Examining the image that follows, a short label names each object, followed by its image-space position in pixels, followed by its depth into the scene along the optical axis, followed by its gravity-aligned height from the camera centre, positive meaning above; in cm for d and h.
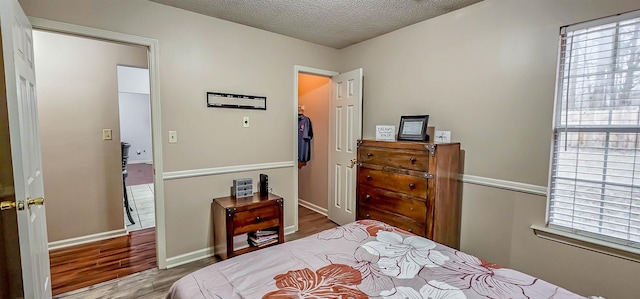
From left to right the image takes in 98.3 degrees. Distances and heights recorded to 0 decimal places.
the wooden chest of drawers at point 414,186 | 218 -45
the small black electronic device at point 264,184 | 289 -53
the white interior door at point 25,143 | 118 -6
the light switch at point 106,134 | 305 -1
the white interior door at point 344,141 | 322 -9
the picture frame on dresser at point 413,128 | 253 +6
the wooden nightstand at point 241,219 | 248 -80
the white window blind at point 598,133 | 165 +1
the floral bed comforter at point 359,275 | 106 -60
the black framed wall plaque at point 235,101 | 270 +33
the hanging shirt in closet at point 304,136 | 399 -3
